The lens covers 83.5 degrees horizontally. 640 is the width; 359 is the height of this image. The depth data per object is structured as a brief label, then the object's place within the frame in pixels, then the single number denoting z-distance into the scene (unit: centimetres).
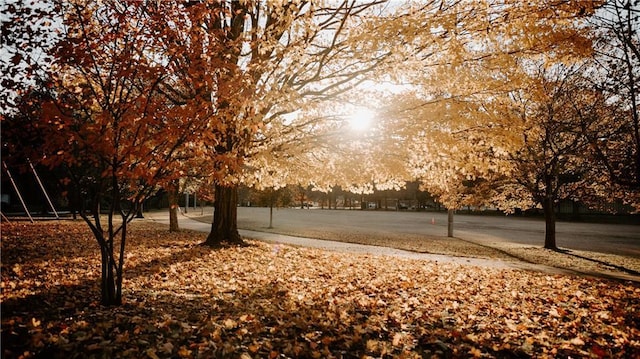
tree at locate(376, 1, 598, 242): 655
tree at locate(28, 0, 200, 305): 426
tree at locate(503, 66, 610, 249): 1468
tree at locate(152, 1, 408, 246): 513
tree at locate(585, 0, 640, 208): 941
